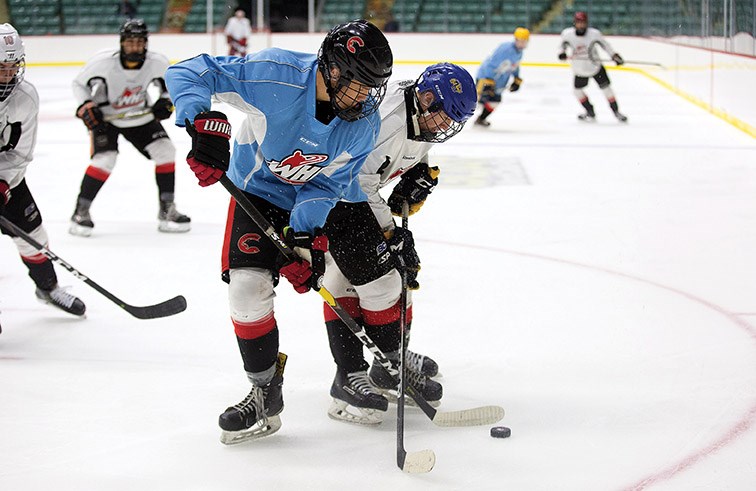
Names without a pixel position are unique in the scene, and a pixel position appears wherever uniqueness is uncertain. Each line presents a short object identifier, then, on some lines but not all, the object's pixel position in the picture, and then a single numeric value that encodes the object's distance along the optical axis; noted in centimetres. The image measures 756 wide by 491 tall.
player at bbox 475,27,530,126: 1623
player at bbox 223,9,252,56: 2870
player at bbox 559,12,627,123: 1719
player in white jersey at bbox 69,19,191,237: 886
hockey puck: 457
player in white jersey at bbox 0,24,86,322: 572
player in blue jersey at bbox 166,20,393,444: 401
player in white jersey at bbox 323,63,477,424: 462
